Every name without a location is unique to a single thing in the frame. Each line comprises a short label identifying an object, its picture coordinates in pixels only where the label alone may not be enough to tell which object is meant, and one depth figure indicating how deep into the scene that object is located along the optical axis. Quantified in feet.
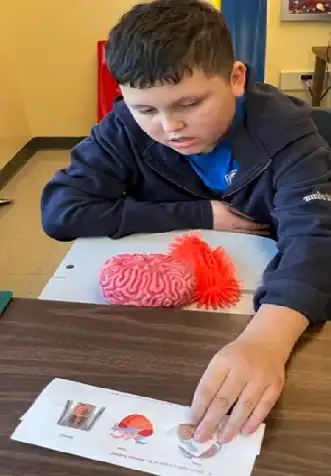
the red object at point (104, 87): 10.76
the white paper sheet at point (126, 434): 2.00
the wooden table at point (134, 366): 2.00
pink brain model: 2.86
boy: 2.35
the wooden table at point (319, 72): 10.11
